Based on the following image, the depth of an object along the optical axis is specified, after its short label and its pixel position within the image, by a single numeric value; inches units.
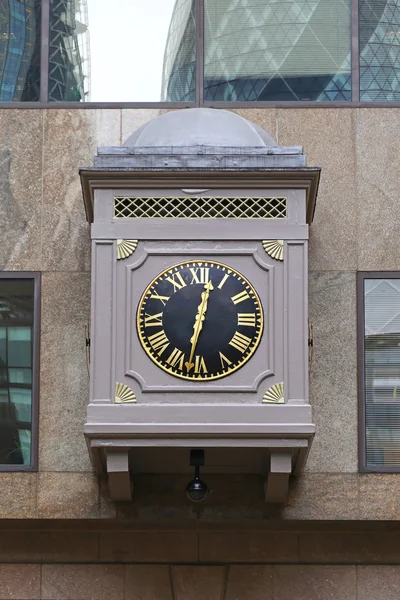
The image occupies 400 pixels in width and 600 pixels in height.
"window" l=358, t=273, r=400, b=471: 632.4
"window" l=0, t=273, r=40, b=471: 634.8
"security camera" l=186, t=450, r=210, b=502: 599.7
